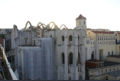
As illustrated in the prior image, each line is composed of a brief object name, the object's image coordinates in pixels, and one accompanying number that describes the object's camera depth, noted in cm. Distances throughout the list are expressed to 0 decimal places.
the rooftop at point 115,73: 3403
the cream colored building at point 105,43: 5035
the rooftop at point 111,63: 4288
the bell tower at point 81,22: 6022
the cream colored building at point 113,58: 4542
